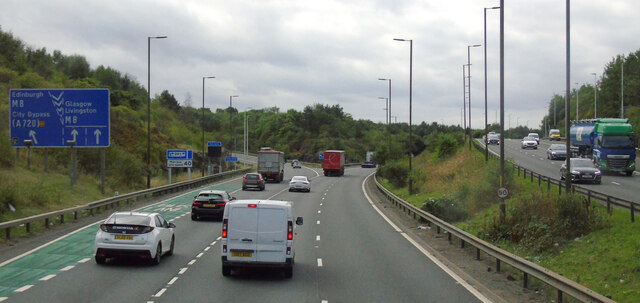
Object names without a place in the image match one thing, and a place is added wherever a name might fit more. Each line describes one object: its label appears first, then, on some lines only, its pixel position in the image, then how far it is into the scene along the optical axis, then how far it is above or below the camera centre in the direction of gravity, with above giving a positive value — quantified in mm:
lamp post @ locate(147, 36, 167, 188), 45131 +5254
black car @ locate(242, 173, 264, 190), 55531 -3430
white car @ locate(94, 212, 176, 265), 16766 -2527
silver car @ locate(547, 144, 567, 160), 64750 -1153
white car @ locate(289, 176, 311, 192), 56625 -3836
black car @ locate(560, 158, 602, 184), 39844 -2005
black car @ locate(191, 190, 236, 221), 30562 -3005
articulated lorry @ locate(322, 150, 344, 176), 91125 -2967
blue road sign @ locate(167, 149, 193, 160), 55469 -1168
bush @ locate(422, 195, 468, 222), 31969 -3430
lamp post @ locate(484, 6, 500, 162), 38562 +4952
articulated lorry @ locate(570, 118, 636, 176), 46344 -405
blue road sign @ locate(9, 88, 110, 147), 37125 +1429
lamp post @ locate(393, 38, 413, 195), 48084 +4586
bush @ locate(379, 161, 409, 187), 61125 -3123
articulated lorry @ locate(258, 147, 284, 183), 71375 -2517
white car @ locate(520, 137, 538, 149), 86562 -462
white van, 15305 -2265
